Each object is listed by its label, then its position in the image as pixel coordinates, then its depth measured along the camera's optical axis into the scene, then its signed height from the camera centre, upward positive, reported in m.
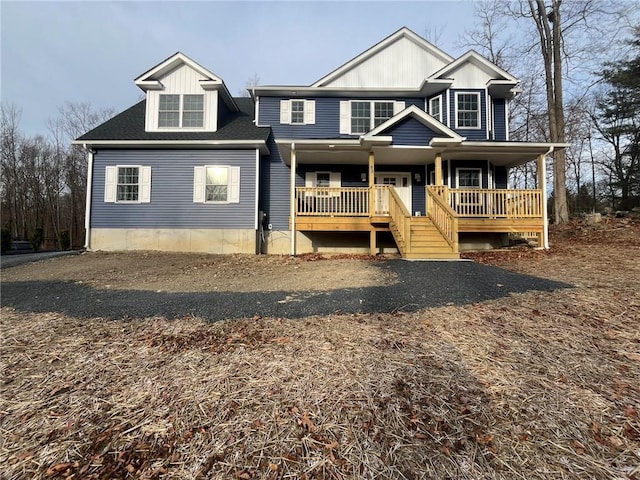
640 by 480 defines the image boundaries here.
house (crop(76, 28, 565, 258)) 11.14 +3.64
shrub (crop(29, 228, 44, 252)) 23.84 +0.99
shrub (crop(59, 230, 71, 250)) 25.00 +0.96
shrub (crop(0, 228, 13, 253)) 19.11 +0.70
